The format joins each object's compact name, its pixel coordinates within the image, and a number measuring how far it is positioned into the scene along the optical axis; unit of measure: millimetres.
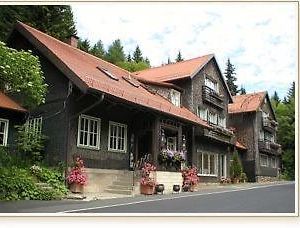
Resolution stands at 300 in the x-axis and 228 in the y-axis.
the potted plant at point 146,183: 12375
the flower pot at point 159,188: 12632
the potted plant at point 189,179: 14218
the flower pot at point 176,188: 13639
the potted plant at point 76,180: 11398
